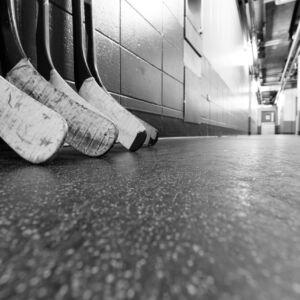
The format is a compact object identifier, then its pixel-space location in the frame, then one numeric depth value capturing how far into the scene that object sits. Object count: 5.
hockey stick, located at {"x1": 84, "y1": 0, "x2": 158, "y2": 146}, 1.13
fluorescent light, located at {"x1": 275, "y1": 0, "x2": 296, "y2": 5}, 6.00
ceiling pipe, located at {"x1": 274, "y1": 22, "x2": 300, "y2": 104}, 7.52
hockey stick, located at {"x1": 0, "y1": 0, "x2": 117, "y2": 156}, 0.66
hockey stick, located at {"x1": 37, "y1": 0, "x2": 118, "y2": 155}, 0.82
